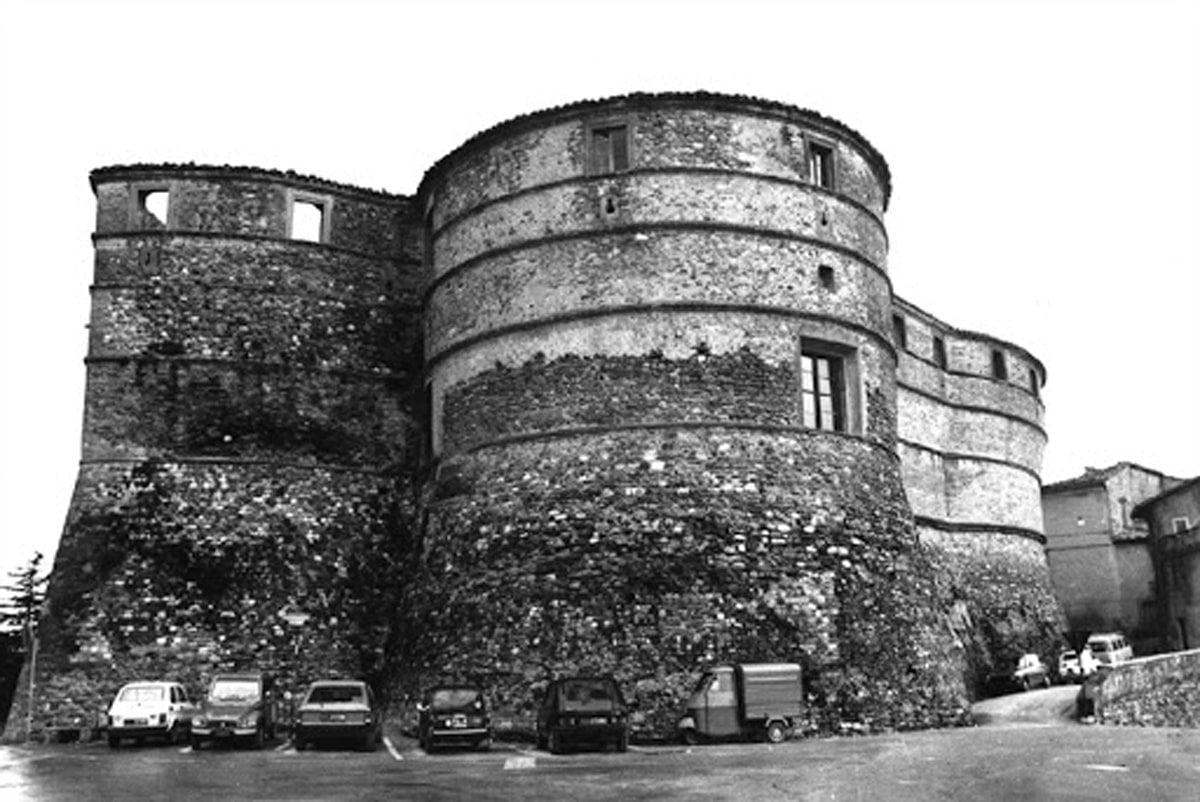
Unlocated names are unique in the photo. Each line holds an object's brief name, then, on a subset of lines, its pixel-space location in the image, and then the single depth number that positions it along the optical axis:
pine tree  53.41
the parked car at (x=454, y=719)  19.97
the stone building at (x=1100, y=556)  45.44
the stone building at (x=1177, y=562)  43.28
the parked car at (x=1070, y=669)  35.75
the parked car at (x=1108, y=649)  35.03
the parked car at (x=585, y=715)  19.41
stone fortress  22.34
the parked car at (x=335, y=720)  20.47
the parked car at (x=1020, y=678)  32.97
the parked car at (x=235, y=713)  21.14
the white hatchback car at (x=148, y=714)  21.97
